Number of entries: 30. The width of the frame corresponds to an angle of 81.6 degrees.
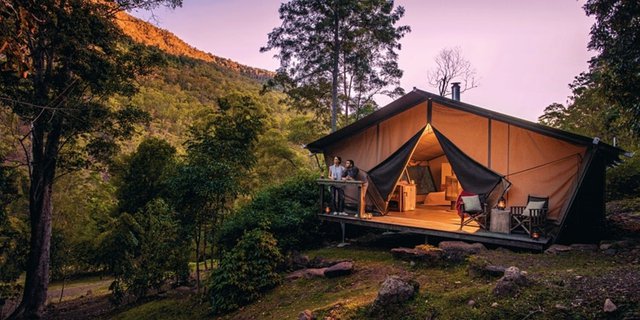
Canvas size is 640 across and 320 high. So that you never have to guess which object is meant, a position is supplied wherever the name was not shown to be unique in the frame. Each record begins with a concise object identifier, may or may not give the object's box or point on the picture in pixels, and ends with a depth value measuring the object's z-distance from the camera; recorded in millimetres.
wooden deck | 6625
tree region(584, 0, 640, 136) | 5723
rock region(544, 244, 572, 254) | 6180
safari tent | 6902
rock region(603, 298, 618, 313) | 3311
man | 9445
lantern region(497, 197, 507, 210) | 7361
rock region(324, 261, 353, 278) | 6578
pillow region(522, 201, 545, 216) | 6851
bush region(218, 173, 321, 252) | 8594
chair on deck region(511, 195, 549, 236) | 6660
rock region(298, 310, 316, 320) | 4633
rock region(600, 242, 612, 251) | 6234
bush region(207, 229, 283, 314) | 6559
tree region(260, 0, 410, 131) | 16922
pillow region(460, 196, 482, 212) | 7457
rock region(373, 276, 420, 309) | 4324
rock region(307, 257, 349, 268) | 7391
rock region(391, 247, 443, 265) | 6289
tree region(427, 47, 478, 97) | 19047
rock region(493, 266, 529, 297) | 3939
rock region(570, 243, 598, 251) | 6266
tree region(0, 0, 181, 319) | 8594
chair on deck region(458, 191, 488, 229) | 7418
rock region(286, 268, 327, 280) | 6835
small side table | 7039
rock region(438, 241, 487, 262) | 6207
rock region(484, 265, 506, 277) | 4972
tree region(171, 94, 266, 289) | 7793
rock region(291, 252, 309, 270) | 7676
